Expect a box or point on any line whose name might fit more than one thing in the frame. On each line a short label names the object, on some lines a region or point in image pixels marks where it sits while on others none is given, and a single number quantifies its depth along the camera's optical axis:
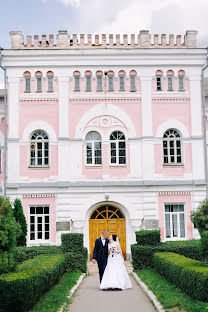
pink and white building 20.56
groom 13.38
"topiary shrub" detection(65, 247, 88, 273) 16.22
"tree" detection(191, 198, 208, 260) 11.95
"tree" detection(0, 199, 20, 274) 10.38
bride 12.52
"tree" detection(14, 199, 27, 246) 18.88
